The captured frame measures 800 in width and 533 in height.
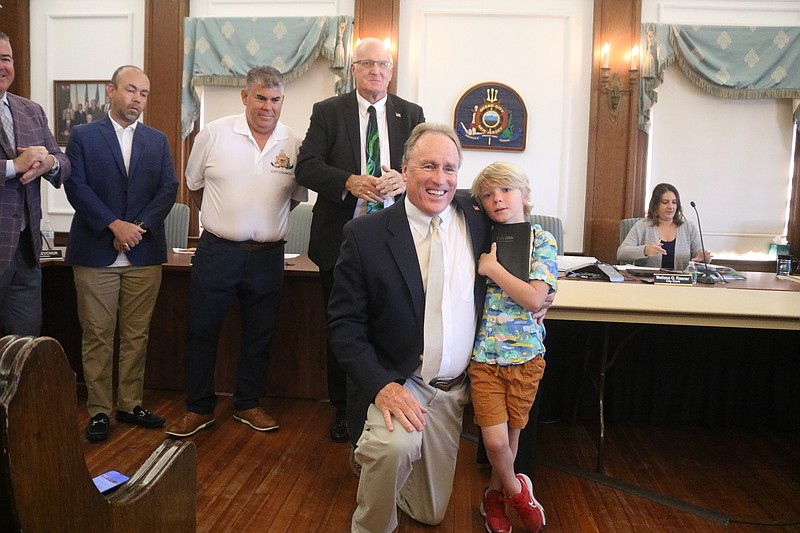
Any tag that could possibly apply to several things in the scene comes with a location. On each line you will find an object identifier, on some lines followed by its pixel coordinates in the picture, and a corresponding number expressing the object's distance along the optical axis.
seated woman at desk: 4.00
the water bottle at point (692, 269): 3.18
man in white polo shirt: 2.72
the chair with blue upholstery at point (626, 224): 4.57
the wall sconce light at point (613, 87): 4.99
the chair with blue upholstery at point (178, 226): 4.52
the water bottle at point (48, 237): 3.46
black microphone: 3.14
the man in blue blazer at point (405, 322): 1.78
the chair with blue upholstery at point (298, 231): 4.43
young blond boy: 1.97
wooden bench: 0.60
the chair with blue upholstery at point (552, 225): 4.54
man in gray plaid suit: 2.41
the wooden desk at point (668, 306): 2.22
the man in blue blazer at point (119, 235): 2.69
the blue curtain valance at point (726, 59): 4.89
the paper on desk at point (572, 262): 3.31
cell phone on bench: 1.03
